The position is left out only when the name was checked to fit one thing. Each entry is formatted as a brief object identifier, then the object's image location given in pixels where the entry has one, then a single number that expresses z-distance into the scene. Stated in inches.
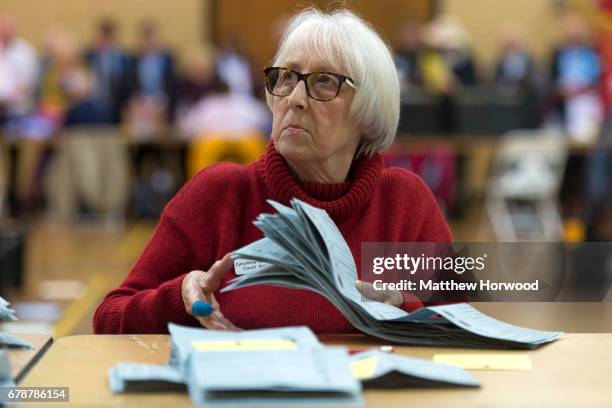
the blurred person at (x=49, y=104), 908.6
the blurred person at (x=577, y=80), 955.3
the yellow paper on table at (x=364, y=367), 134.8
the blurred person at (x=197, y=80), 966.4
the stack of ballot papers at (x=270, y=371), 122.3
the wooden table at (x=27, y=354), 141.8
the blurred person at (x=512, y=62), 1025.5
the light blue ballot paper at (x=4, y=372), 131.6
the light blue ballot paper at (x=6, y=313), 157.5
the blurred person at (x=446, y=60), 1001.5
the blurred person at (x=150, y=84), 951.0
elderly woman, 186.7
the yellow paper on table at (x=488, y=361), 146.9
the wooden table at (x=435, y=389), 129.4
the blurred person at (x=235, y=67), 977.5
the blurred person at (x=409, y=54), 989.3
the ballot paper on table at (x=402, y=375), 134.7
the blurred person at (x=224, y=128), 818.2
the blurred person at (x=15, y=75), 936.9
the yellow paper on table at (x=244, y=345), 136.4
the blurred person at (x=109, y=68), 997.8
